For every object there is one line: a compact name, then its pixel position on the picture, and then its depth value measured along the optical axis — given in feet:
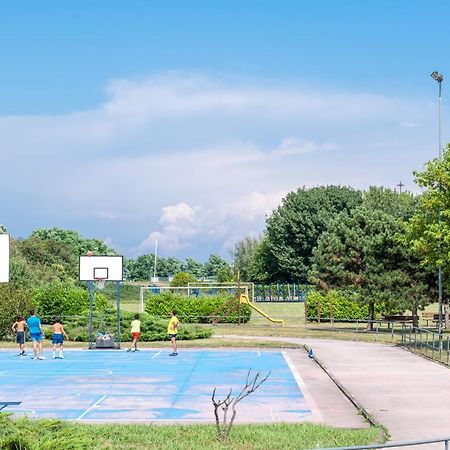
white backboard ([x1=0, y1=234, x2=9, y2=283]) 64.18
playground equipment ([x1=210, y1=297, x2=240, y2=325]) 191.11
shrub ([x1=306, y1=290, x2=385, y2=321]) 195.42
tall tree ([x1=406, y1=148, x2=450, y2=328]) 116.47
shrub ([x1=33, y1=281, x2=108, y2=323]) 187.62
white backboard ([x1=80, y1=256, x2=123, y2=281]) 137.69
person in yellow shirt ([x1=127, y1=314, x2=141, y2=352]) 124.47
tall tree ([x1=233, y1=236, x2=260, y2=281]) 383.20
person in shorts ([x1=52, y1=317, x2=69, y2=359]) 114.52
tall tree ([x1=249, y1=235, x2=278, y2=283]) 316.81
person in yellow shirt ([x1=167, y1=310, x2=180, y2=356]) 119.03
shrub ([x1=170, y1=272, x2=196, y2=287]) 307.99
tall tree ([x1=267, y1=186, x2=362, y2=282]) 302.86
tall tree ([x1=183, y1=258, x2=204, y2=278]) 561.84
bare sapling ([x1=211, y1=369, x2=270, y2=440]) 47.93
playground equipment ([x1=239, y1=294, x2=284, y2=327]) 188.75
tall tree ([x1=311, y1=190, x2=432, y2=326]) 151.84
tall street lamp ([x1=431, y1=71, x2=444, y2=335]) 124.06
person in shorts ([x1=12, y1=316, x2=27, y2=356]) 120.57
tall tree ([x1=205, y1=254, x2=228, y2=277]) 557.37
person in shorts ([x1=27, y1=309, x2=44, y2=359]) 113.39
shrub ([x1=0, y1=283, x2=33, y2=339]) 141.18
